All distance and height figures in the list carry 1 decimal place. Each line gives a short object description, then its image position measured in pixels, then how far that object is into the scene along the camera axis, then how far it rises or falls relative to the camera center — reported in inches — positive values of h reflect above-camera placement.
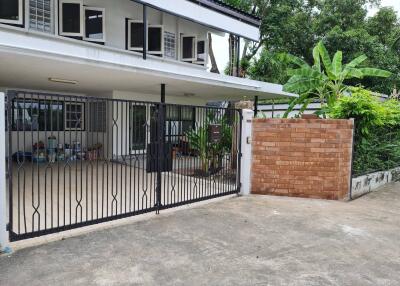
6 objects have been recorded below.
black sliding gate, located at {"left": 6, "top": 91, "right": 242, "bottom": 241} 189.9 -42.6
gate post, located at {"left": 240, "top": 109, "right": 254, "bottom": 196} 287.7 -20.6
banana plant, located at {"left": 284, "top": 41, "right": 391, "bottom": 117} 383.9 +62.1
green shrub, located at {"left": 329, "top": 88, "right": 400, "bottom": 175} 299.9 -1.8
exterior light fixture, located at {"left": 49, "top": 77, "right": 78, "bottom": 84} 356.1 +47.8
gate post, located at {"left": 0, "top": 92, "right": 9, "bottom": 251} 148.1 -27.4
